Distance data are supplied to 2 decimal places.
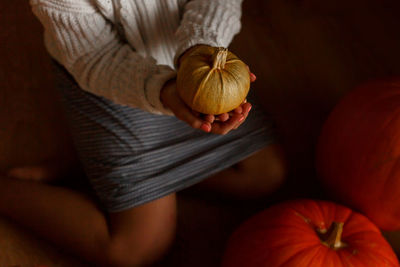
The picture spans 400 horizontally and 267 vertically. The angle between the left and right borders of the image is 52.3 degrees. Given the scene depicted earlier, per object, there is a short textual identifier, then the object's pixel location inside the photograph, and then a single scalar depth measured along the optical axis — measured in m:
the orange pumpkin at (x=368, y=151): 0.80
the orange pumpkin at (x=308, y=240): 0.73
